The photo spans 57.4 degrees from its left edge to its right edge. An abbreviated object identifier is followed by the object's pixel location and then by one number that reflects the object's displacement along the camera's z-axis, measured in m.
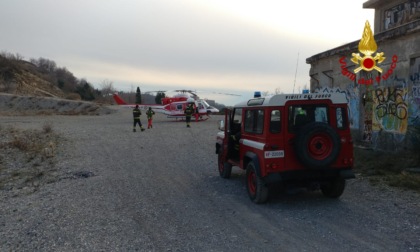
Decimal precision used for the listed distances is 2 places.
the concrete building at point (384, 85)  11.44
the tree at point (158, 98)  74.06
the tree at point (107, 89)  132.00
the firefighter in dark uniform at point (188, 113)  27.68
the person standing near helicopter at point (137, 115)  24.86
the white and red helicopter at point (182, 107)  34.72
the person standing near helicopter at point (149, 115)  26.66
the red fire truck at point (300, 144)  6.98
